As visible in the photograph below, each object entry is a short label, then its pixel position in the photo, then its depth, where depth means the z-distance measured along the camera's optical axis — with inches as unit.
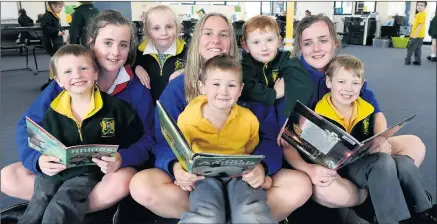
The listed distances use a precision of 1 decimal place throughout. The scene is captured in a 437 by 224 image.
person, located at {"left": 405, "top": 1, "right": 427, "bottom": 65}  270.7
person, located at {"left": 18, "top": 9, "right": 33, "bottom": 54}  320.3
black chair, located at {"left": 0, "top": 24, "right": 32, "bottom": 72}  298.0
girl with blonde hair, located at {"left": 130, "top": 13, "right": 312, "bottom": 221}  58.8
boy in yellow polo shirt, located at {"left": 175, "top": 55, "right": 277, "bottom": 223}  57.1
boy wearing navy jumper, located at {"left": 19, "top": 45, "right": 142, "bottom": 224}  60.6
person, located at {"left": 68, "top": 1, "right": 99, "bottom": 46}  145.0
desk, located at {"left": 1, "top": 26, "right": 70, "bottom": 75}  251.5
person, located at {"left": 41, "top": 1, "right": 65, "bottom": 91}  205.6
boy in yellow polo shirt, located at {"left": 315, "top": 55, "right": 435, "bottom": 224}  59.6
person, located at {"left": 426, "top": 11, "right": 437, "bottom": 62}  282.0
